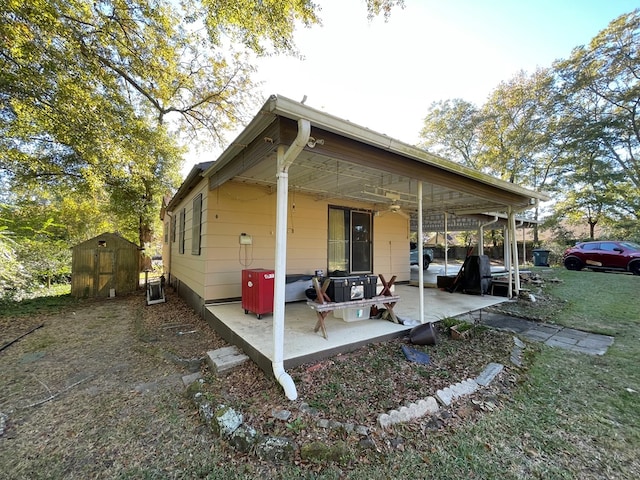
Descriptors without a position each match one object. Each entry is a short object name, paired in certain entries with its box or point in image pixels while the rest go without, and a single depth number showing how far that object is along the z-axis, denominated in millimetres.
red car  9289
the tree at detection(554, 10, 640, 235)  12516
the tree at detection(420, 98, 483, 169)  18969
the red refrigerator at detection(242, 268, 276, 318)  4086
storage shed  7047
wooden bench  3373
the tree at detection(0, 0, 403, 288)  4984
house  2586
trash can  13274
